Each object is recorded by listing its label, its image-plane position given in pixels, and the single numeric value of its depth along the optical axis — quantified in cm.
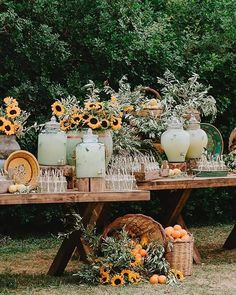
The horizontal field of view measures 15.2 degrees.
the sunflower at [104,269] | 632
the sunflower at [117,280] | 627
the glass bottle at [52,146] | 628
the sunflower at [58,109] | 642
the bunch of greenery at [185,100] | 747
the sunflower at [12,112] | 613
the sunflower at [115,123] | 650
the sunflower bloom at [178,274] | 655
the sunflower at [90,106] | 639
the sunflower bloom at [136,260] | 637
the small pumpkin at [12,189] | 584
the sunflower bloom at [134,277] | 631
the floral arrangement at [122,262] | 631
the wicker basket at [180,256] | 663
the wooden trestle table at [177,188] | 671
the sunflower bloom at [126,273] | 633
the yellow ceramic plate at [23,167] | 598
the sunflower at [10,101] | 618
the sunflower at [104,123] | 644
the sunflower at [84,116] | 642
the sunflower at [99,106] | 640
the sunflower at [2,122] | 610
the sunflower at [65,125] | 651
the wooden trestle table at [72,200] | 578
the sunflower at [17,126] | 614
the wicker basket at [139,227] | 659
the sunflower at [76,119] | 643
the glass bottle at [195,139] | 728
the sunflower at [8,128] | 610
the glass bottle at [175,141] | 707
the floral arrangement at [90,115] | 641
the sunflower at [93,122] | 640
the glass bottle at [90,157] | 607
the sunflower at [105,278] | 631
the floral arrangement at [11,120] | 611
